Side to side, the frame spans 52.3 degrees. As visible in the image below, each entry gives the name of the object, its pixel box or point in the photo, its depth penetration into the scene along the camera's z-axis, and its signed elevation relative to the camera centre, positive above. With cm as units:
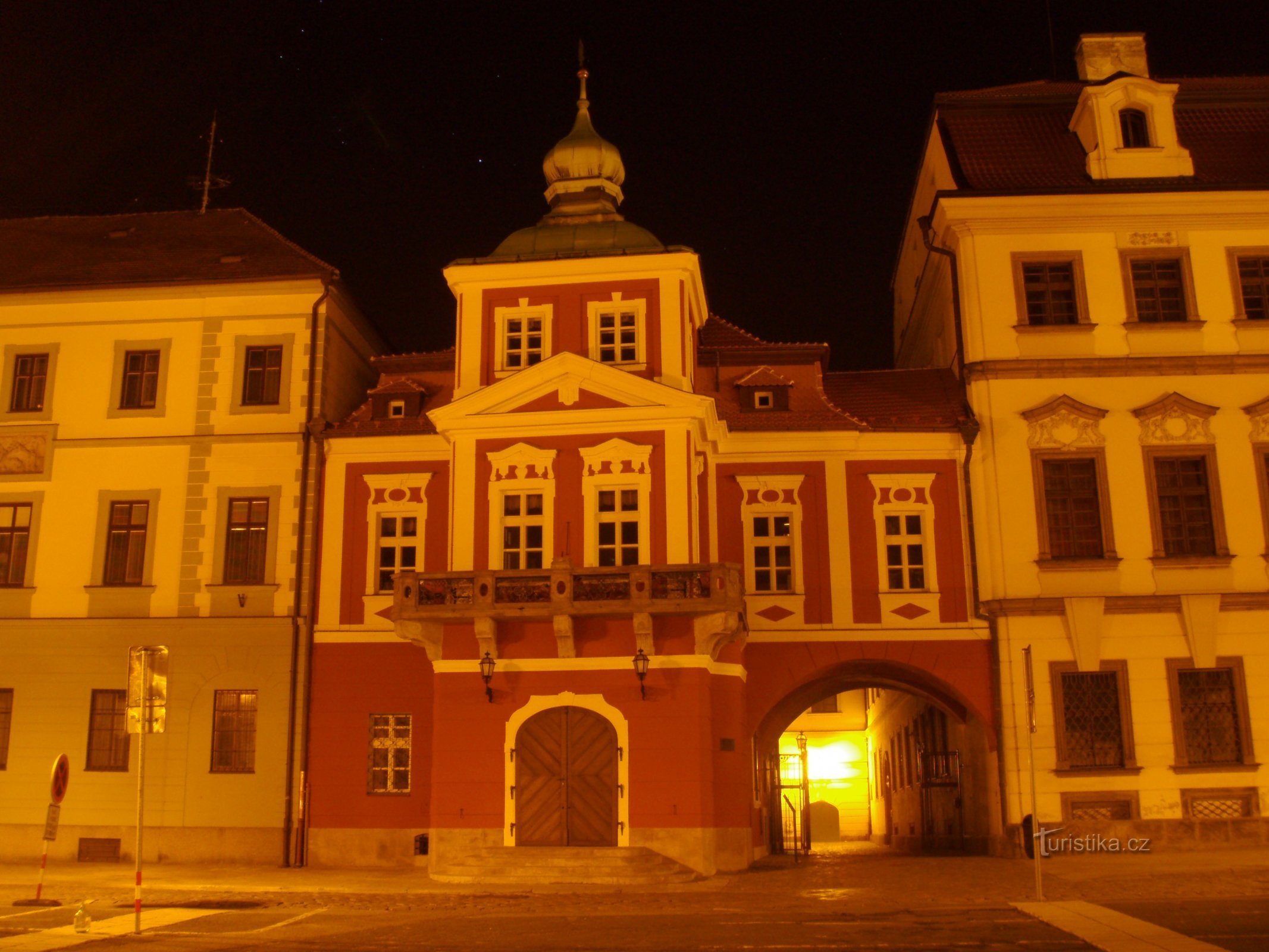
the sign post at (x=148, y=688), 1705 +108
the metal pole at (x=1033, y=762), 1780 +3
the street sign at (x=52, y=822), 1823 -70
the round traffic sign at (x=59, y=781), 1759 -11
